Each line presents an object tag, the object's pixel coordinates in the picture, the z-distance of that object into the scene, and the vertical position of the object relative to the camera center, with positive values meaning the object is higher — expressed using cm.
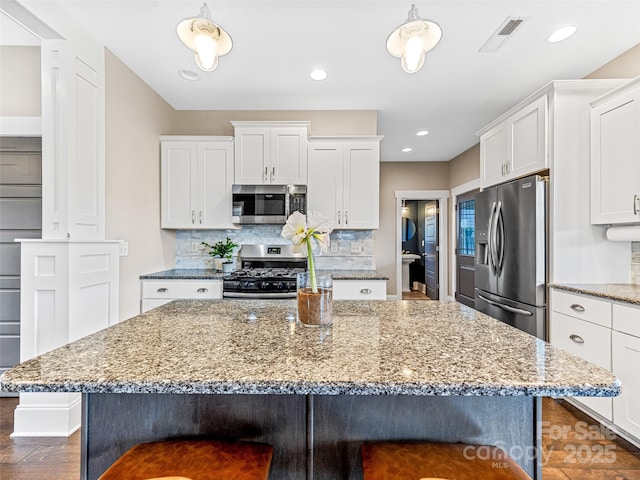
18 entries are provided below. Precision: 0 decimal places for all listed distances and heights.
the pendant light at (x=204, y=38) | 136 +87
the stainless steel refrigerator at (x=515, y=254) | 245 -10
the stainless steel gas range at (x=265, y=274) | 297 -32
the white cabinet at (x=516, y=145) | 251 +84
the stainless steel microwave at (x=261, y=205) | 329 +36
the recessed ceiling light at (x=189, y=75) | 281 +146
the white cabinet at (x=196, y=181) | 338 +62
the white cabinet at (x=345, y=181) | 338 +63
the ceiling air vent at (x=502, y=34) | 212 +144
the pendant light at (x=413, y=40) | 134 +86
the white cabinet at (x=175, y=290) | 295 -46
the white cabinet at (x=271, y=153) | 335 +91
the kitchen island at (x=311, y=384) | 72 -32
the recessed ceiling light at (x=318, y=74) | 275 +145
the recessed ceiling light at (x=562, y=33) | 221 +145
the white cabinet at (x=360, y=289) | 304 -45
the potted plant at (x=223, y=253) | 335 -13
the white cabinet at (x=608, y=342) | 182 -63
